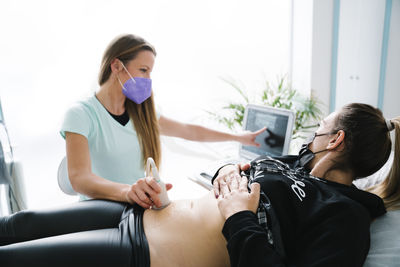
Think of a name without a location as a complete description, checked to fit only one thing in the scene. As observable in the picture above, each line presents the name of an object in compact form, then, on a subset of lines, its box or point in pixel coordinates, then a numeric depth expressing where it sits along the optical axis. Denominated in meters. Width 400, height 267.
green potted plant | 2.25
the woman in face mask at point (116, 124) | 1.28
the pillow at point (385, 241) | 0.89
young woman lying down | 0.83
